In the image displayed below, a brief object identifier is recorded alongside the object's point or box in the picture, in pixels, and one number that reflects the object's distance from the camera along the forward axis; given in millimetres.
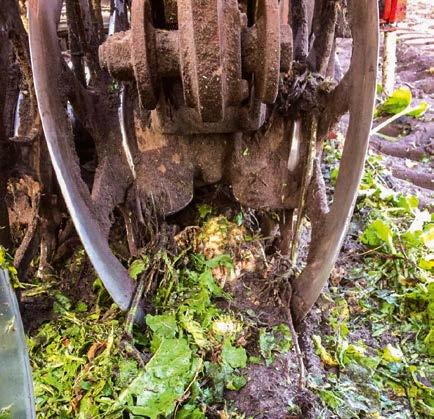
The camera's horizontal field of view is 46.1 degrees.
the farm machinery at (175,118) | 1276
